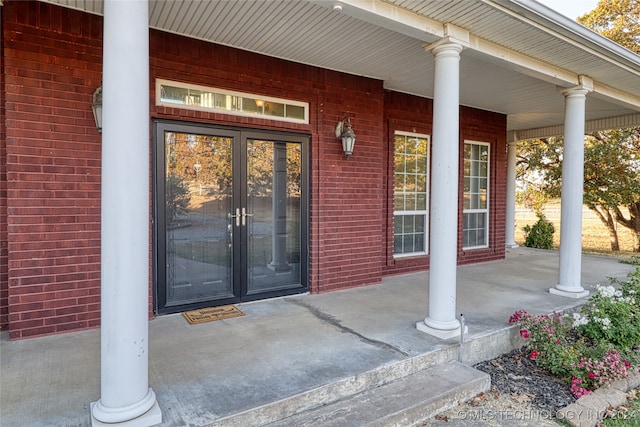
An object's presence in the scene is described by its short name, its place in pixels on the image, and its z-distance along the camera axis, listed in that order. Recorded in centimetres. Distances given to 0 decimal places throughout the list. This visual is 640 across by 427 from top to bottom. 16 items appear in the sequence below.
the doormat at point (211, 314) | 372
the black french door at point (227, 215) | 385
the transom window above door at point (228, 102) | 378
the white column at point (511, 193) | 939
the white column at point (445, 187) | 343
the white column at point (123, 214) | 195
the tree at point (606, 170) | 952
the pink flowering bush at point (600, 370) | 292
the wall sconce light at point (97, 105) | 326
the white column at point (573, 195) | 489
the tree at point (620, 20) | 928
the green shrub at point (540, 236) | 955
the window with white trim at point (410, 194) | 600
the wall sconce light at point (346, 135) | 475
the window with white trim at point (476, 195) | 710
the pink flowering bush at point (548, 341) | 312
